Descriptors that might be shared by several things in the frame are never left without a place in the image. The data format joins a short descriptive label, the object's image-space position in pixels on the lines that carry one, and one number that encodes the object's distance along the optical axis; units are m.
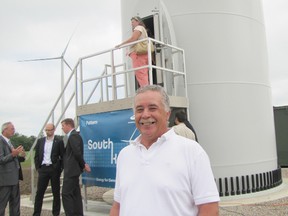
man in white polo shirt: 1.98
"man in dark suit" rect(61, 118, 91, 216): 6.39
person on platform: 7.22
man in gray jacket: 6.12
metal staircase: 7.54
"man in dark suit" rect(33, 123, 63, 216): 6.96
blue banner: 6.92
